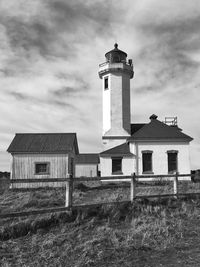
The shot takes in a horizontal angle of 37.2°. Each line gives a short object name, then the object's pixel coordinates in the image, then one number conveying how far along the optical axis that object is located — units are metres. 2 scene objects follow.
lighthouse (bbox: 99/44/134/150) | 30.28
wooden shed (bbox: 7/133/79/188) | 24.75
